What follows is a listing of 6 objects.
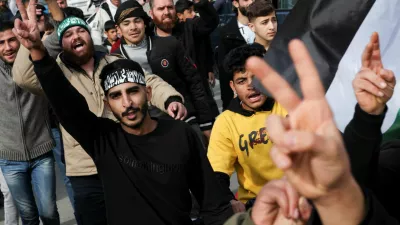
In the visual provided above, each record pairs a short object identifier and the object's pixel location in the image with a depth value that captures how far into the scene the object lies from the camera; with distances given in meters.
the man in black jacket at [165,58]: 4.99
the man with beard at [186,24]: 5.91
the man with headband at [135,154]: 3.00
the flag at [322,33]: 3.16
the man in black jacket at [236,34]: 6.04
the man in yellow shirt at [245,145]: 3.49
